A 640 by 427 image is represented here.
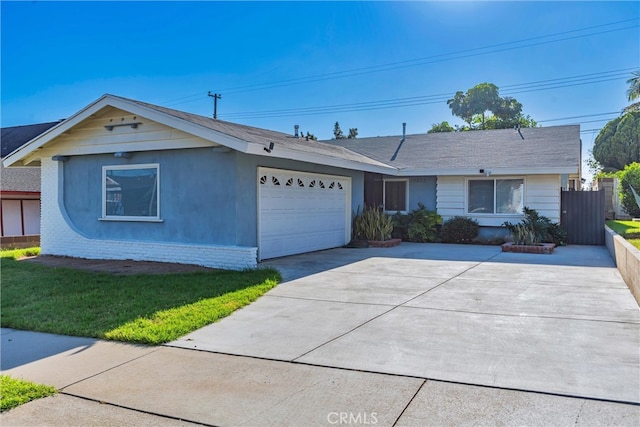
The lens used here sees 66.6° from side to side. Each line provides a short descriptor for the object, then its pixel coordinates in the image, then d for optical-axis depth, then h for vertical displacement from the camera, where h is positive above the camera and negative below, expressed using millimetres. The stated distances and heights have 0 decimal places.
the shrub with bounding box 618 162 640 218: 22594 +897
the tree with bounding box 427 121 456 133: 45784 +7437
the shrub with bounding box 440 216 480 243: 15977 -822
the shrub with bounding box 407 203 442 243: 16438 -756
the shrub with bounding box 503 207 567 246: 13875 -740
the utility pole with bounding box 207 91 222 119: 37656 +8101
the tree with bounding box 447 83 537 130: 49562 +10358
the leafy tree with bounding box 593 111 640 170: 38281 +5119
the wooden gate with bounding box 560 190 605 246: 15406 -342
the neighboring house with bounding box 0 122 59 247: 18625 -22
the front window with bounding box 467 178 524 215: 15805 +298
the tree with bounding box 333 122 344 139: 55562 +8396
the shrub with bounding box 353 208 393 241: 15527 -689
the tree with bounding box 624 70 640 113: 36156 +8897
